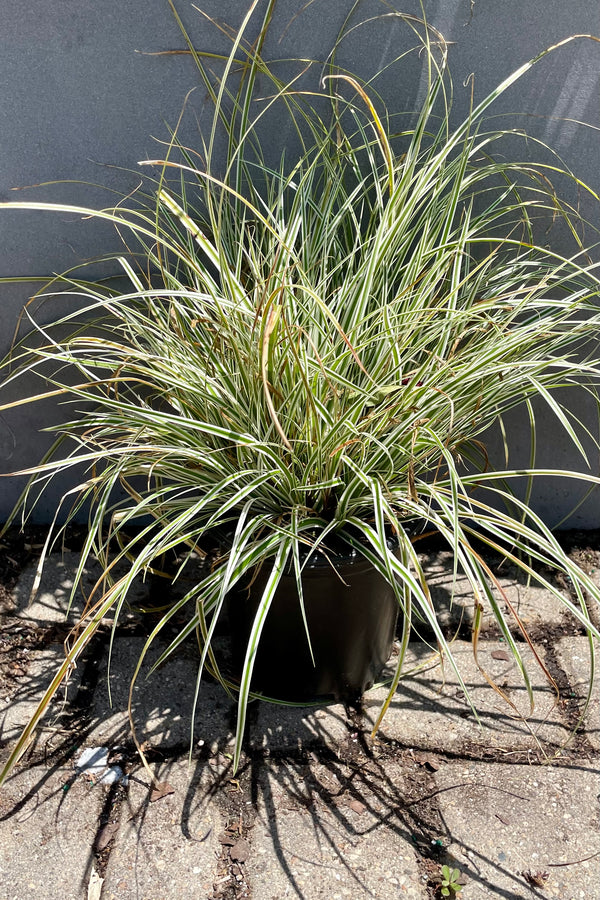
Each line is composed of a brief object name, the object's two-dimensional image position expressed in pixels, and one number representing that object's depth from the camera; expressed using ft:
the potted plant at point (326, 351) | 4.31
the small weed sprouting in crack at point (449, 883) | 4.05
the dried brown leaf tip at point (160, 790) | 4.58
